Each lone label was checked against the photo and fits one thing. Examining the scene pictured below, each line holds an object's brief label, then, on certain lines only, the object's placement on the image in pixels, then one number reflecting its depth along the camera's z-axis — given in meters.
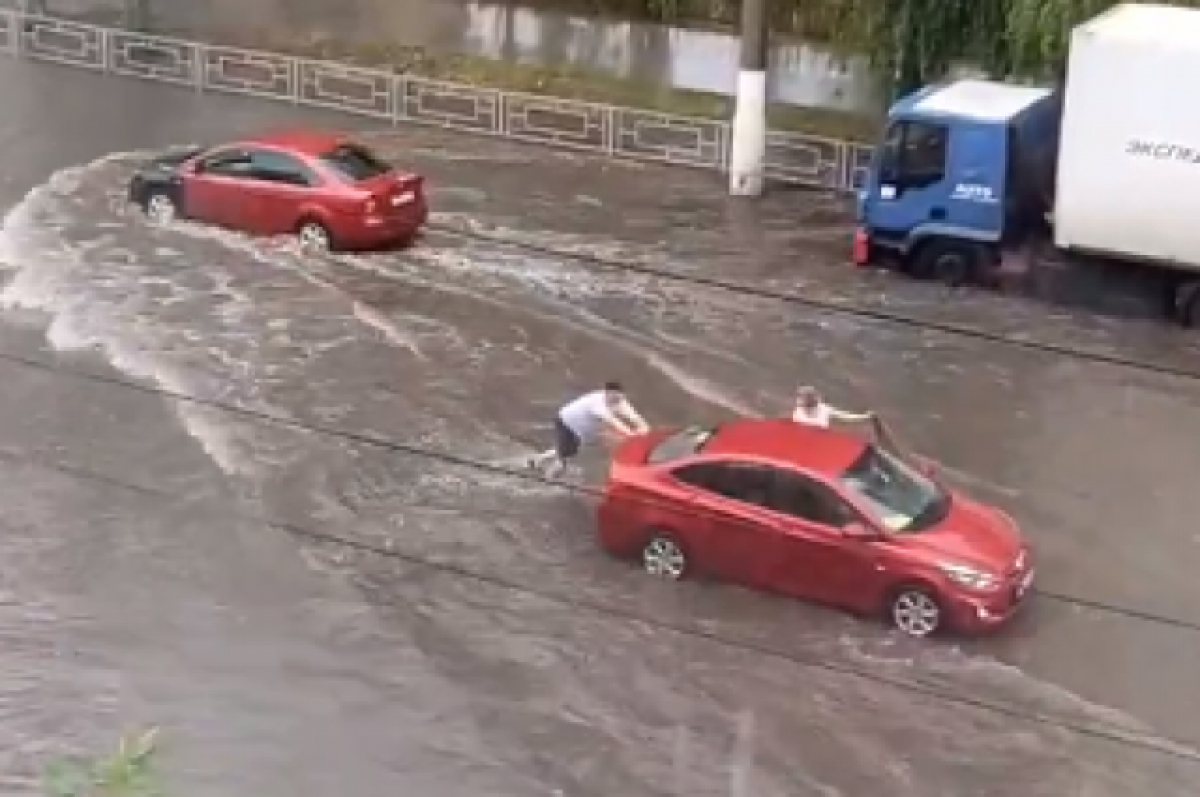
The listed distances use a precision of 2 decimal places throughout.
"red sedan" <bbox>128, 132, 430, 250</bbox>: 22.39
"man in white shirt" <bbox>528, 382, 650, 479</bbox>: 16.59
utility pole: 24.77
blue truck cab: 21.75
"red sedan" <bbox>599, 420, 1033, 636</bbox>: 14.64
